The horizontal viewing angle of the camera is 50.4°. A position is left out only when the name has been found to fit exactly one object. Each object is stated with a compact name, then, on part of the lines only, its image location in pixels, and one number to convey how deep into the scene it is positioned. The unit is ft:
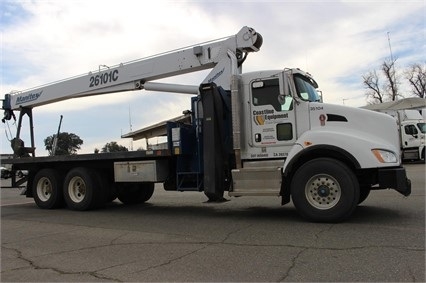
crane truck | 26.66
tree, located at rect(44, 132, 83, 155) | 51.76
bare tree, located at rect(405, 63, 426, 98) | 229.04
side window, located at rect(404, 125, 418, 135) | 93.30
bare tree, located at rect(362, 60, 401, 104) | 223.92
